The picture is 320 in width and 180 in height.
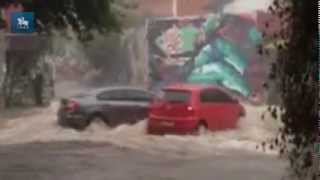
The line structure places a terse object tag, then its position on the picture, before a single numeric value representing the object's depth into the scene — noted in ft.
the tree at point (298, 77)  23.10
